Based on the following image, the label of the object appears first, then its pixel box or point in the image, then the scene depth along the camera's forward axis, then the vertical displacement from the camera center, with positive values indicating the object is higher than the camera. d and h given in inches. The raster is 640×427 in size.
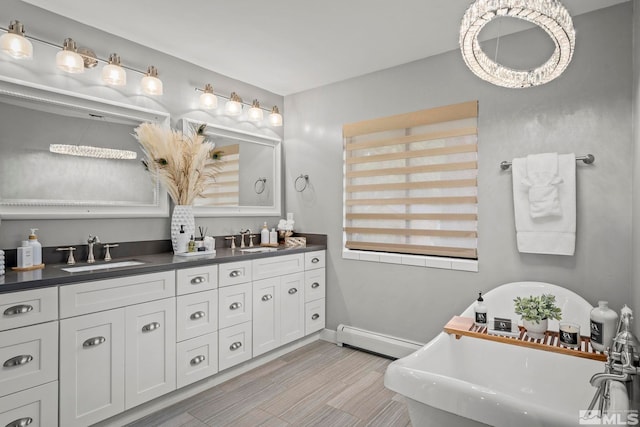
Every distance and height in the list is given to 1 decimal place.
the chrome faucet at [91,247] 98.7 -9.5
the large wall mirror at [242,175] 132.0 +16.0
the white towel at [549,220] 93.8 -1.5
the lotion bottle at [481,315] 91.0 -25.9
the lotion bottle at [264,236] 147.3 -9.4
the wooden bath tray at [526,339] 73.4 -28.6
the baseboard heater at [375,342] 125.0 -47.0
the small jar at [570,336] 76.2 -26.4
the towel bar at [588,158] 92.8 +14.8
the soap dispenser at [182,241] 113.3 -8.9
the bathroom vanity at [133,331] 70.4 -29.5
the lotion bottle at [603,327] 71.8 -23.0
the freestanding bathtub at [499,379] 52.1 -31.1
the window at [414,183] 114.8 +11.0
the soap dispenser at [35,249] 86.4 -8.8
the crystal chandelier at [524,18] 48.6 +27.3
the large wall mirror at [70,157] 88.1 +15.3
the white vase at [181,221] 113.7 -2.5
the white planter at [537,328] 81.6 -26.2
